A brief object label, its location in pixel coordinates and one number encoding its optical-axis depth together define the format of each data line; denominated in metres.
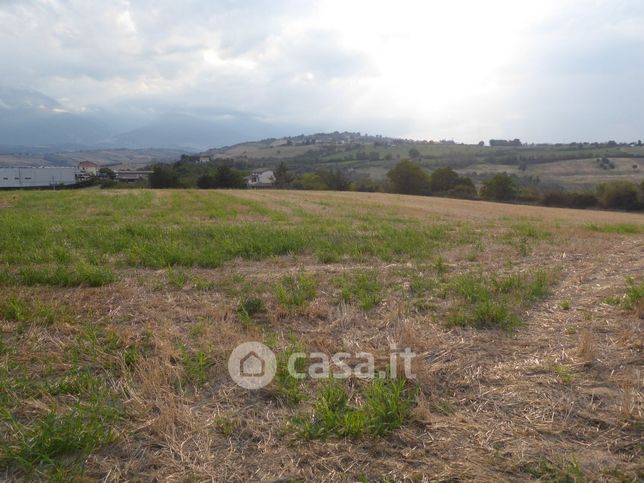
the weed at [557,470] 2.58
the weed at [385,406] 3.02
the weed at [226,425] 3.03
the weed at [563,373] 3.65
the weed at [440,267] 7.51
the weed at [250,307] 5.20
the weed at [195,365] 3.66
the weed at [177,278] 6.34
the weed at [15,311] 4.80
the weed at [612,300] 5.60
